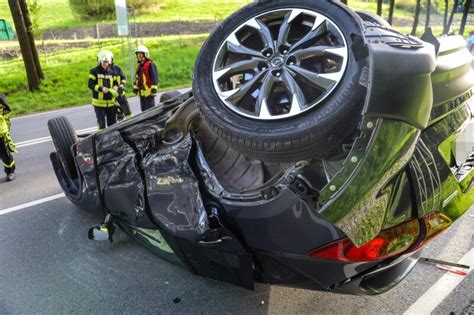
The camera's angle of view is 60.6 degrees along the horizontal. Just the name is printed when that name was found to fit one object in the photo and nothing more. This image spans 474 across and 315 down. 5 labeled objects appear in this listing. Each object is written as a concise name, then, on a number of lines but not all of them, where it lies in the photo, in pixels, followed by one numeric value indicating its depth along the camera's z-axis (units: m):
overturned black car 1.43
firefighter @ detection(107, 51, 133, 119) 7.47
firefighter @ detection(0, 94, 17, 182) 5.32
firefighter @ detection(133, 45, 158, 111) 8.36
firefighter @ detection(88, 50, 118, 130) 7.29
